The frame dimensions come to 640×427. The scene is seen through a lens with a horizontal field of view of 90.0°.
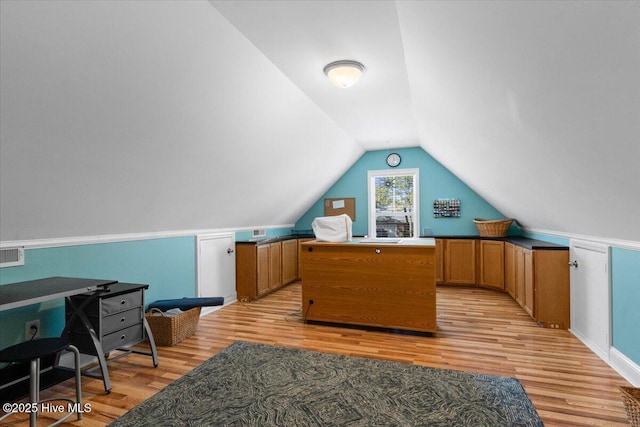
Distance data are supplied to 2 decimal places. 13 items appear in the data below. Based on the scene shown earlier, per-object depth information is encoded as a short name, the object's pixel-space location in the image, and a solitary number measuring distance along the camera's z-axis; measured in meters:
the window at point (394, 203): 6.26
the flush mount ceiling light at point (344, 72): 2.74
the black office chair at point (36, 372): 1.70
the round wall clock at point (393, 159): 6.31
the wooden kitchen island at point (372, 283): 3.24
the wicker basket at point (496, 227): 5.16
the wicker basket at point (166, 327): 3.03
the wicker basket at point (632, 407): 1.44
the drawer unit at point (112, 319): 2.32
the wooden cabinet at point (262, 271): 4.68
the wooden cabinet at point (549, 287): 3.40
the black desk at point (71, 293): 1.89
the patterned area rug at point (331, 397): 1.94
